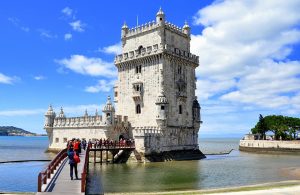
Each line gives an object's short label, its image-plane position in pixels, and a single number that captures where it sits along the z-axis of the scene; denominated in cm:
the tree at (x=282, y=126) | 9756
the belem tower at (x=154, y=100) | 5678
